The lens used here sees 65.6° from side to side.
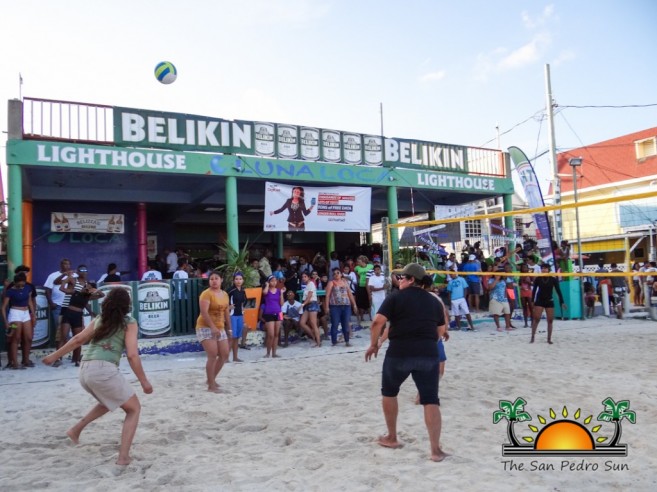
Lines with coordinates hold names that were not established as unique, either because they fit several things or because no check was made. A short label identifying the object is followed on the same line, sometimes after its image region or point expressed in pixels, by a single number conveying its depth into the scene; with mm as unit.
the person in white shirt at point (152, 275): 10672
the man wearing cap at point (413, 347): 3869
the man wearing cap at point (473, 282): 12688
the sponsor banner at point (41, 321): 8945
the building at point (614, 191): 20859
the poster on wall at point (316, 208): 12086
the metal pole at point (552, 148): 16998
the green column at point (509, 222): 14445
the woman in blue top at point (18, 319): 8008
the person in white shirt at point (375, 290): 11492
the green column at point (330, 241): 17891
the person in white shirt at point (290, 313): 10086
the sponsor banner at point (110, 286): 9161
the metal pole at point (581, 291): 13302
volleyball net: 12523
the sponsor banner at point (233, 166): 9906
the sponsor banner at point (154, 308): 9672
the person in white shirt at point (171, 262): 14057
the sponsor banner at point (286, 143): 10859
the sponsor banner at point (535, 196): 12586
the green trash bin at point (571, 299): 13562
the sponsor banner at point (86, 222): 13647
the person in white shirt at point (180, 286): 10133
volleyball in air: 10086
